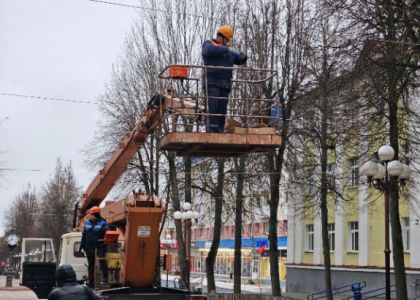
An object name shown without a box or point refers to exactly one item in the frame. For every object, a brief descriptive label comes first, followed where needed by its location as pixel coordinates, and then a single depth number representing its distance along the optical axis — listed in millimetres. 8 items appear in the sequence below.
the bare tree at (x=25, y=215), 74438
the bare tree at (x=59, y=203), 59406
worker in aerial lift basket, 12297
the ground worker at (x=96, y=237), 15773
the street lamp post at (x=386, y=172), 17297
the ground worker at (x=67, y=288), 7953
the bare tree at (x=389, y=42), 16000
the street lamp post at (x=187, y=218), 29375
